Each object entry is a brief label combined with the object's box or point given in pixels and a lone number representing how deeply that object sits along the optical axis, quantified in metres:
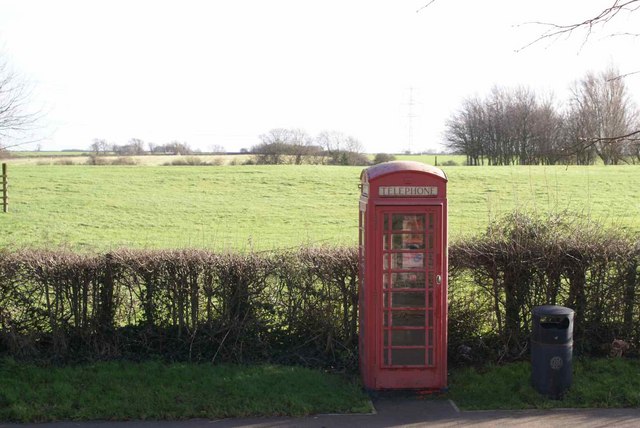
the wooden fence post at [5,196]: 29.56
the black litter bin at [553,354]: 6.66
